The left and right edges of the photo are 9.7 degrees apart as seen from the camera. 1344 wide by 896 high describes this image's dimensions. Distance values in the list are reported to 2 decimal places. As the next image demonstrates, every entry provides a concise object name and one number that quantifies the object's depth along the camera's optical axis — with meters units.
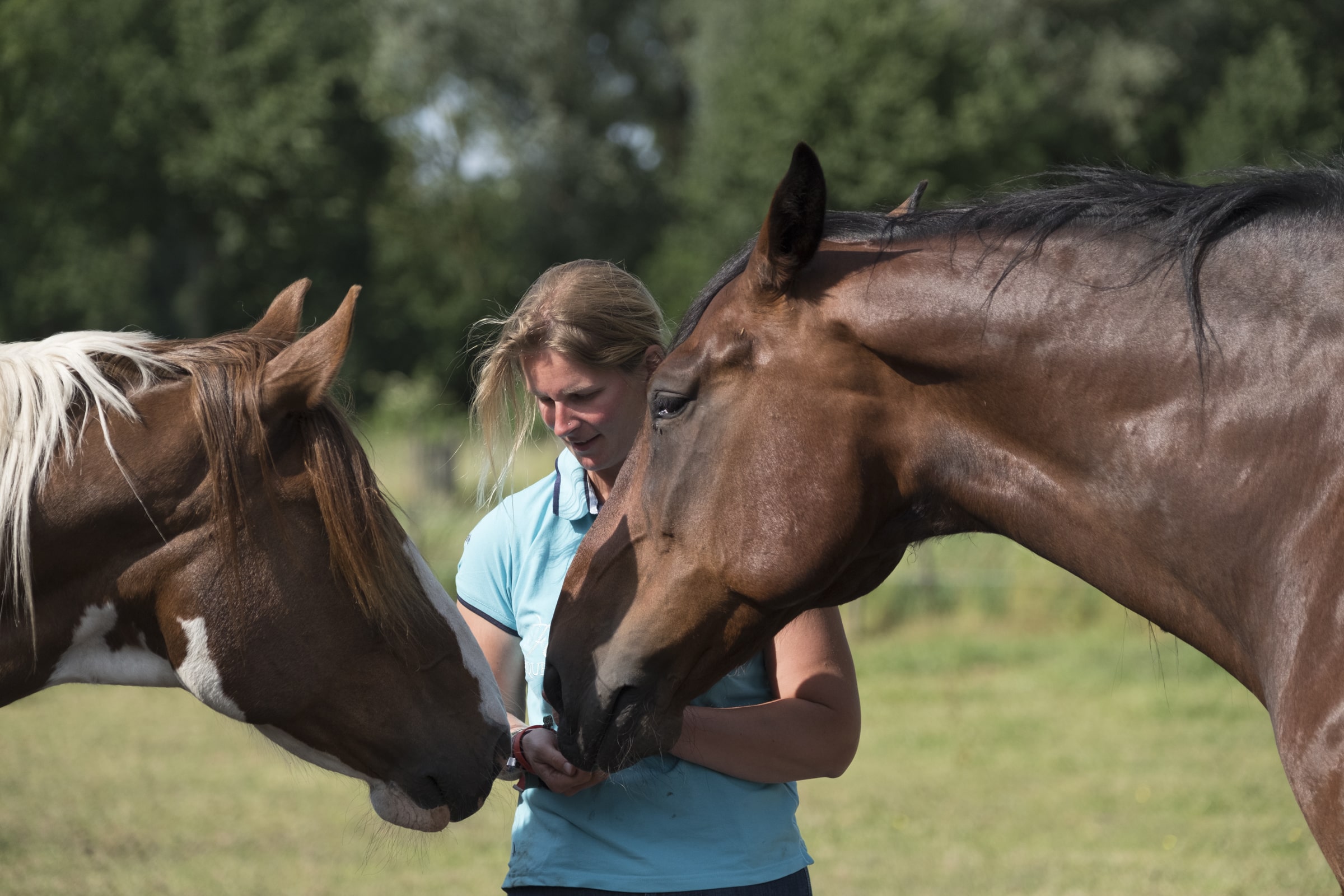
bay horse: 8.66
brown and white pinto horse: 8.73
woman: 9.00
